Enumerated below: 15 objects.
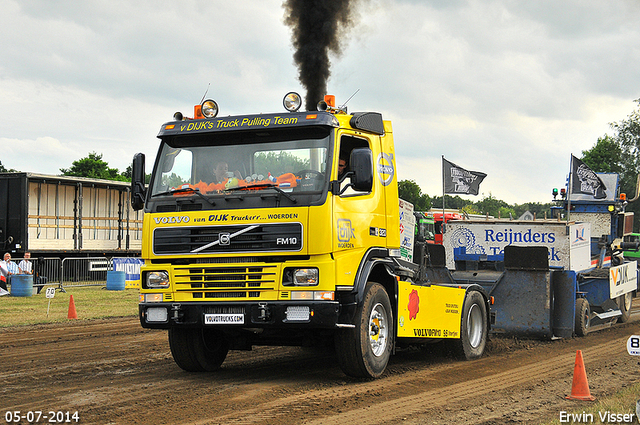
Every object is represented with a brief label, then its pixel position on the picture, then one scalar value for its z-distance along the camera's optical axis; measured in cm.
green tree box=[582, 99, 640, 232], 6594
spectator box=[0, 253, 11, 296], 2200
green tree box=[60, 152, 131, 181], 7138
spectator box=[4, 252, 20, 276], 2272
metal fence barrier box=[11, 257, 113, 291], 2477
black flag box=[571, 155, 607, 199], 1698
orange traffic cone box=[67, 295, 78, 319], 1648
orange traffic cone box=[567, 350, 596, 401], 723
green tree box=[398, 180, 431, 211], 7800
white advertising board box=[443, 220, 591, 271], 1303
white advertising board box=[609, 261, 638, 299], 1446
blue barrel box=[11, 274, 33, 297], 2195
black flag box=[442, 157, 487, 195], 1902
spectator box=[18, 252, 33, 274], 2314
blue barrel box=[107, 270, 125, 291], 2534
